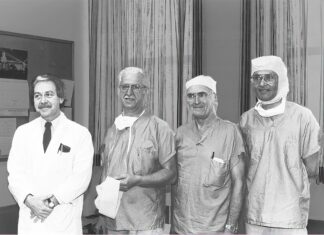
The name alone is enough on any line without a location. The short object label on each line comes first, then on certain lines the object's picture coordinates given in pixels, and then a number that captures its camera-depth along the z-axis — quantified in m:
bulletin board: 3.23
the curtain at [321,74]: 2.74
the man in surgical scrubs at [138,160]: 2.05
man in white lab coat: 1.92
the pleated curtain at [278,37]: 2.80
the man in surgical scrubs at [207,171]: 2.04
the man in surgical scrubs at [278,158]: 2.00
